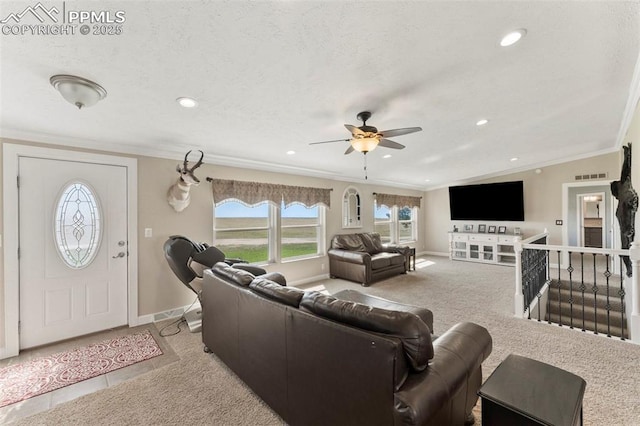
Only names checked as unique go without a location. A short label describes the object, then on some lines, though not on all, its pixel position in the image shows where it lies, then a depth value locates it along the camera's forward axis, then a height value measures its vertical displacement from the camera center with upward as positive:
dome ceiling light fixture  1.84 +0.95
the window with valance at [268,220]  4.36 -0.08
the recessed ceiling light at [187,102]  2.33 +1.06
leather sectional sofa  1.16 -0.78
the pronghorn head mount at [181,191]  3.40 +0.36
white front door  2.79 -0.36
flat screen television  6.97 +0.34
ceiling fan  2.60 +0.82
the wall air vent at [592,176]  5.82 +0.83
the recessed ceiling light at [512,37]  1.81 +1.27
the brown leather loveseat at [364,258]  5.23 -0.94
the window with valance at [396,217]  7.29 -0.09
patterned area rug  2.17 -1.42
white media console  6.90 -0.98
